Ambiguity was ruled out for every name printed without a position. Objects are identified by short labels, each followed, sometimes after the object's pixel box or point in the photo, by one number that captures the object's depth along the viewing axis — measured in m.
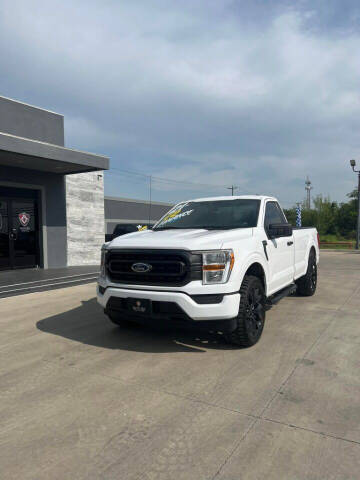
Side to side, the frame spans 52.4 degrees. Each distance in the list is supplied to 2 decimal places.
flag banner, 24.41
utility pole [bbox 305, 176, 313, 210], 82.81
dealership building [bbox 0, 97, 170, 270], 10.71
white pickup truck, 4.07
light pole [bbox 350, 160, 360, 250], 23.12
